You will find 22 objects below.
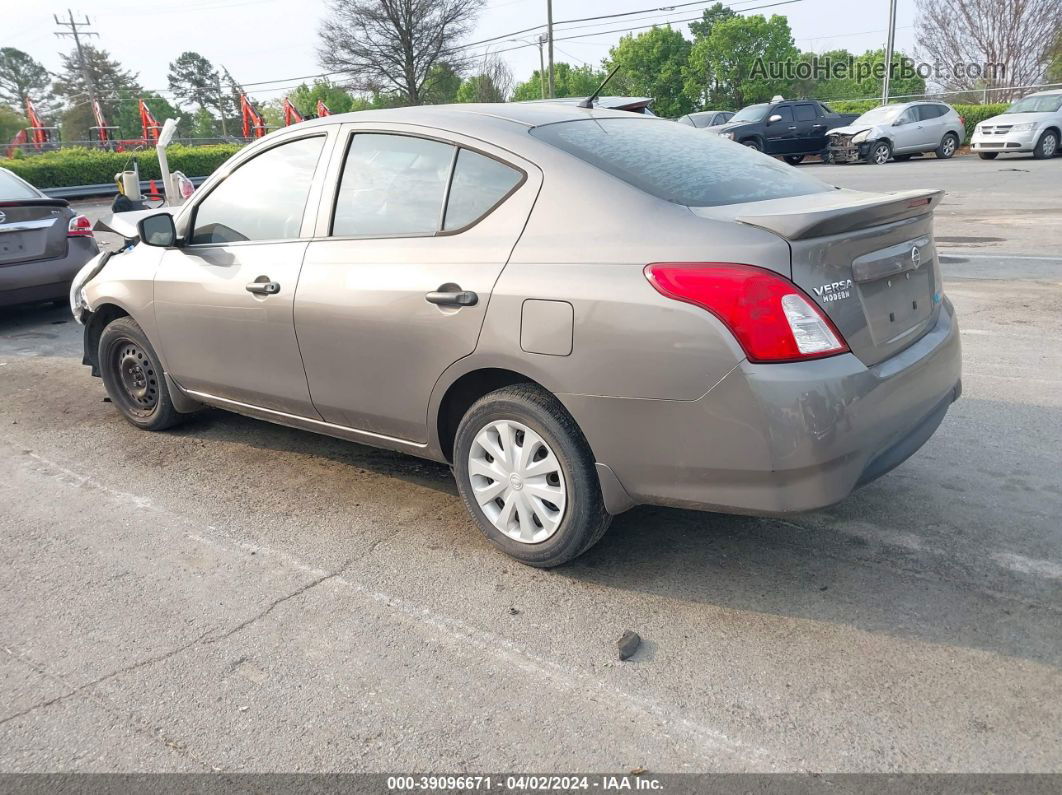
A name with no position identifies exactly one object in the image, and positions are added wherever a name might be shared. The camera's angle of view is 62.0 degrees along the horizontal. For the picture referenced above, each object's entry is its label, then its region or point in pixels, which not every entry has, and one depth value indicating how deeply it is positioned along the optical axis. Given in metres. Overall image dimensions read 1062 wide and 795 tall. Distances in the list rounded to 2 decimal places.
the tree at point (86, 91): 77.62
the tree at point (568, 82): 100.25
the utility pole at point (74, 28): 68.44
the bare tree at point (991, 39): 43.50
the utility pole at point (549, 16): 49.51
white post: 13.47
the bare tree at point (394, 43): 51.25
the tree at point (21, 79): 88.44
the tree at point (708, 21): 96.10
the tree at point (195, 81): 95.69
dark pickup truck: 24.84
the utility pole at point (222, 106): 87.99
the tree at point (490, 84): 59.69
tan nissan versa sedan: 2.76
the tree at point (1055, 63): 43.84
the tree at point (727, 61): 87.88
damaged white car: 23.50
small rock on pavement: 2.82
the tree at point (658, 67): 90.50
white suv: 21.84
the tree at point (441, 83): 52.88
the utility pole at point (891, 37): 35.41
